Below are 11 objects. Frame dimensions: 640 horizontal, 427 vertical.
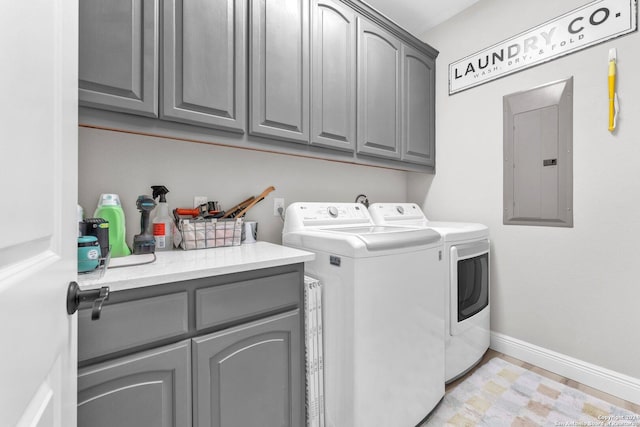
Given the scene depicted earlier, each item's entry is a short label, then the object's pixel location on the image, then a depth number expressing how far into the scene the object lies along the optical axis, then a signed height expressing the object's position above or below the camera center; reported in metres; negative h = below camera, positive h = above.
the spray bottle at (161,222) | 1.44 -0.04
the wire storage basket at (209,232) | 1.44 -0.10
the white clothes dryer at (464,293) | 1.72 -0.51
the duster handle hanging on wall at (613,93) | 1.66 +0.70
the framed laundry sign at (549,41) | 1.67 +1.16
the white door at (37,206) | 0.31 +0.01
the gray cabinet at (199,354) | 0.86 -0.49
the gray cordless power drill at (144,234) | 1.28 -0.09
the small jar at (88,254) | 0.90 -0.13
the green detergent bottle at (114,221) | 1.25 -0.03
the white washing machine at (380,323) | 1.22 -0.50
